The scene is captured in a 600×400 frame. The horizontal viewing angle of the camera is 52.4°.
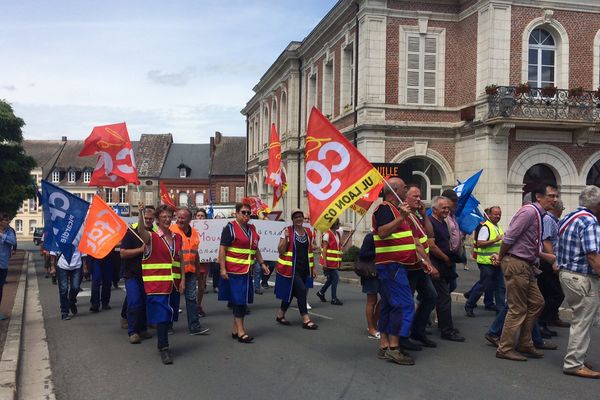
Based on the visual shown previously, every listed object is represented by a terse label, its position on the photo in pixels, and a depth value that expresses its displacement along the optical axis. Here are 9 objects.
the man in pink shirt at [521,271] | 6.54
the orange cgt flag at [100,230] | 7.90
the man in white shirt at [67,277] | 9.84
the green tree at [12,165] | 21.59
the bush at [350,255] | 18.80
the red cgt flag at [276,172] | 16.67
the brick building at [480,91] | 21.16
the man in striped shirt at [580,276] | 5.94
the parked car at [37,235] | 50.30
